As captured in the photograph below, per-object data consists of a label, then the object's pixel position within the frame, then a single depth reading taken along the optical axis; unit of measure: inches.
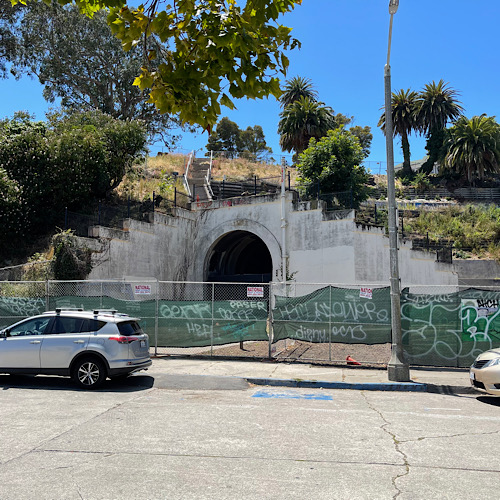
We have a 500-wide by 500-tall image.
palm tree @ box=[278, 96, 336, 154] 1717.5
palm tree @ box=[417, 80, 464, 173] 2059.5
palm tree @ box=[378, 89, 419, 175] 2089.1
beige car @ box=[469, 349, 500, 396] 366.3
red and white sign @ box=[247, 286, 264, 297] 549.8
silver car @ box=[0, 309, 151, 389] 398.6
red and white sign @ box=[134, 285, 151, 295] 602.9
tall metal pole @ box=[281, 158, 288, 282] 944.3
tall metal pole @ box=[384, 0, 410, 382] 450.3
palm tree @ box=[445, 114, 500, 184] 1760.8
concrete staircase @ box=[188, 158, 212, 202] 1145.6
